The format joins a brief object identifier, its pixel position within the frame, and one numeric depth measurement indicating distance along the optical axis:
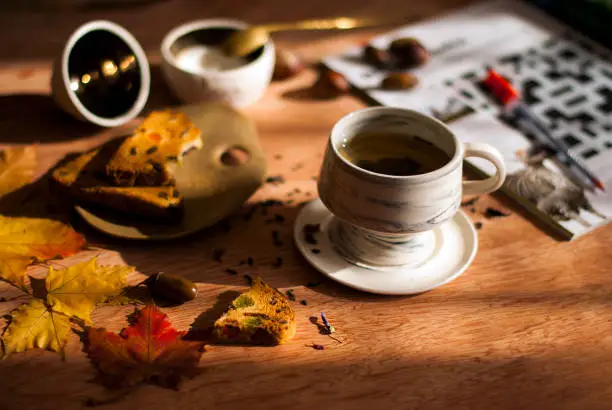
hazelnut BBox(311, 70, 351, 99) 1.14
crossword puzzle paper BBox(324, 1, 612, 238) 1.00
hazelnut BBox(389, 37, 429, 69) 1.17
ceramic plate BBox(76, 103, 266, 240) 0.84
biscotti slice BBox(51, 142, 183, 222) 0.82
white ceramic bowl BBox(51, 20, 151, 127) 0.96
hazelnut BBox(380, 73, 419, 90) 1.12
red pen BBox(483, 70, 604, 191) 0.96
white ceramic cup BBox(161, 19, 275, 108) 1.03
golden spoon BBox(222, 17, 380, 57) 1.09
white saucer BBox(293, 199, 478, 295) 0.77
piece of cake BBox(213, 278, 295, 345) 0.70
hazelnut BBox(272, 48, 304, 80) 1.18
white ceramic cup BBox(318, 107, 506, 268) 0.70
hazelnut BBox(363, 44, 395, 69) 1.19
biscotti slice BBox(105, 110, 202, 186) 0.84
